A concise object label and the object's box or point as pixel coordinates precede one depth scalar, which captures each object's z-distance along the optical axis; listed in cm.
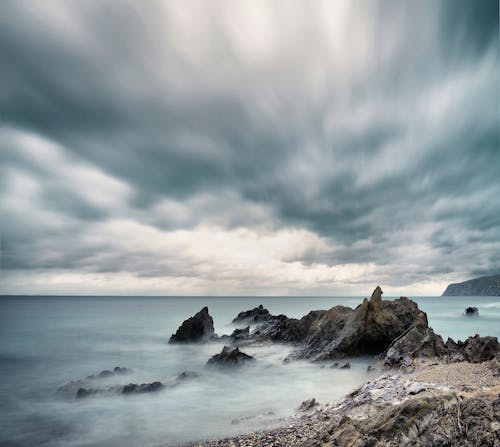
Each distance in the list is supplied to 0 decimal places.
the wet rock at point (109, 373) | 2928
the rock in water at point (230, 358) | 3147
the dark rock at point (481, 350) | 2212
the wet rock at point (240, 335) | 4861
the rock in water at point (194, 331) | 5241
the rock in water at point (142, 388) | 2378
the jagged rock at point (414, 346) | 2439
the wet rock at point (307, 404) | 1759
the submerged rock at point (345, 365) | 2723
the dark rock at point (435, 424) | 656
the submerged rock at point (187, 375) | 2770
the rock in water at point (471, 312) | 10562
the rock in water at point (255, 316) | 7331
